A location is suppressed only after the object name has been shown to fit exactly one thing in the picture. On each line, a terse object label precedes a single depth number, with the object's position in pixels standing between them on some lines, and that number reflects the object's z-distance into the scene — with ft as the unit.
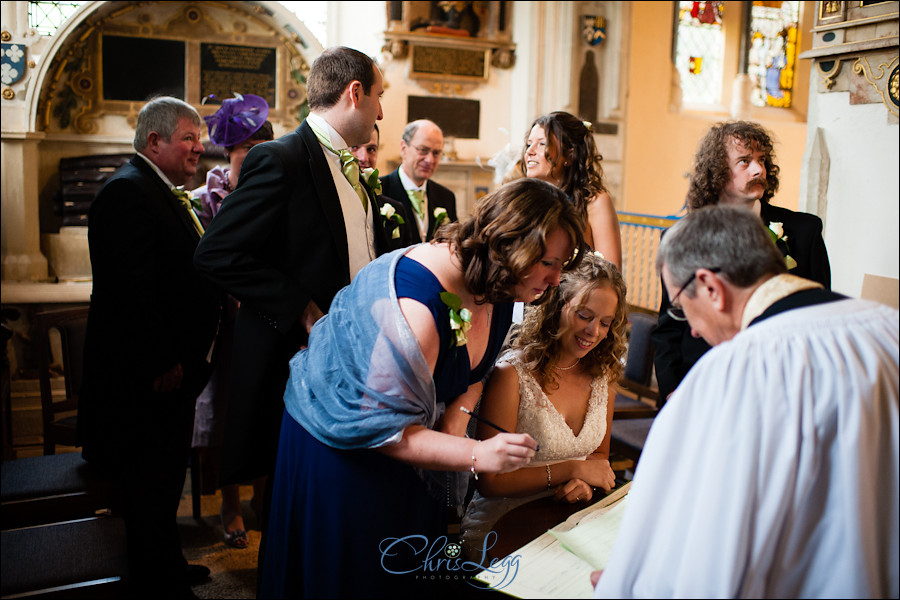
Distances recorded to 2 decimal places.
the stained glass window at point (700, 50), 32.73
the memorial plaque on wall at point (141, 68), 23.25
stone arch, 22.06
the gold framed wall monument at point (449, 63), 26.68
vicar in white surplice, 3.72
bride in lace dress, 6.61
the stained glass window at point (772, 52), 33.91
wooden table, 5.53
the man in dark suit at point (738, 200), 8.21
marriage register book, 4.53
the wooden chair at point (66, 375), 10.91
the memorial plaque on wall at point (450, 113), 26.86
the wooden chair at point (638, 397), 11.32
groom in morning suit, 7.23
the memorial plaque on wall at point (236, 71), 24.30
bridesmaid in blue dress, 5.14
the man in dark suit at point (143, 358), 9.02
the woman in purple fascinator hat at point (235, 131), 11.45
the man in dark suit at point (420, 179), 15.06
